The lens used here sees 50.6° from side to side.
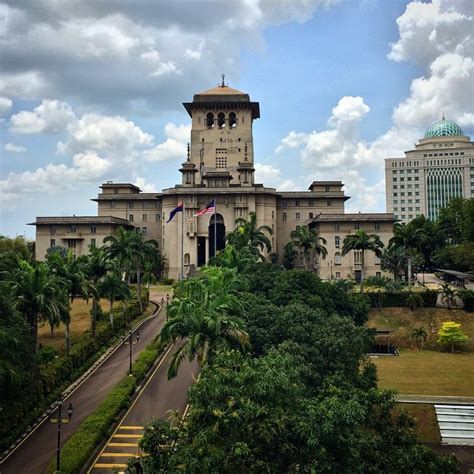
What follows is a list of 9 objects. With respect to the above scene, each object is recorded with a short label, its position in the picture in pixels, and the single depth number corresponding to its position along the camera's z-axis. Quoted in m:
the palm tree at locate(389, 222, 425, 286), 61.88
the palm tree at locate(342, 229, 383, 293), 58.94
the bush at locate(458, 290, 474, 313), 54.54
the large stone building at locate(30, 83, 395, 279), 77.81
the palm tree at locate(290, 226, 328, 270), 66.38
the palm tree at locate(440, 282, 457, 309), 55.89
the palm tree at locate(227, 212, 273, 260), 61.62
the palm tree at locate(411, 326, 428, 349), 49.50
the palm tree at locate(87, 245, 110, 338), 45.16
